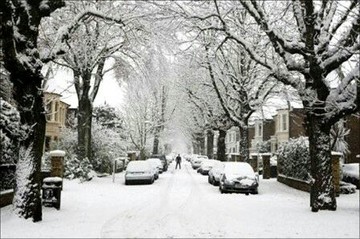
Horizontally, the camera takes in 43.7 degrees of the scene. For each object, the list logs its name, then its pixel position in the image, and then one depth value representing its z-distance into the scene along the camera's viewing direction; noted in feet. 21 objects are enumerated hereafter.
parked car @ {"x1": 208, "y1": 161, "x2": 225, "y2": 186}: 81.25
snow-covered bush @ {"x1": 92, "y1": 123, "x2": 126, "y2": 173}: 104.06
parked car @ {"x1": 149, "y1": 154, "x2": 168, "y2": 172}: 144.40
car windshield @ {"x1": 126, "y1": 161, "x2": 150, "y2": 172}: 89.76
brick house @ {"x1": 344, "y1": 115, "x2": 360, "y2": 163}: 122.62
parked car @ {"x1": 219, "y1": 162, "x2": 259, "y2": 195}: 68.90
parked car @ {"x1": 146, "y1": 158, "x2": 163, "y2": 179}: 98.65
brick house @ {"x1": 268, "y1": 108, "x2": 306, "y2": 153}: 169.78
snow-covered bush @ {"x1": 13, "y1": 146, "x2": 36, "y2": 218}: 36.24
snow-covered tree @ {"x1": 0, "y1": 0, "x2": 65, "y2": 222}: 35.73
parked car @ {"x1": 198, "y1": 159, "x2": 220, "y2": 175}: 124.16
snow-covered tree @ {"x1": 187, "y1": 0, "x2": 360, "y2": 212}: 42.45
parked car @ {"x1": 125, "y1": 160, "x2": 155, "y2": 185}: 87.61
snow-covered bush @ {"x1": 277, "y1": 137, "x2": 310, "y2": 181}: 75.15
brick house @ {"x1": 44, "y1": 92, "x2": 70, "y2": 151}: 147.33
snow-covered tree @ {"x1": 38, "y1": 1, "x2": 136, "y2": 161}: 54.26
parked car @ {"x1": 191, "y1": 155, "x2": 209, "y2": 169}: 162.61
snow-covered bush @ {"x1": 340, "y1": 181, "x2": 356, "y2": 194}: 66.59
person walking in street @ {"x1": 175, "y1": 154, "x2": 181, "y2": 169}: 168.45
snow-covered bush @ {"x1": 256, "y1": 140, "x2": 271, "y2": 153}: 181.57
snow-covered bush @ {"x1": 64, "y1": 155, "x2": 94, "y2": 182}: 84.89
